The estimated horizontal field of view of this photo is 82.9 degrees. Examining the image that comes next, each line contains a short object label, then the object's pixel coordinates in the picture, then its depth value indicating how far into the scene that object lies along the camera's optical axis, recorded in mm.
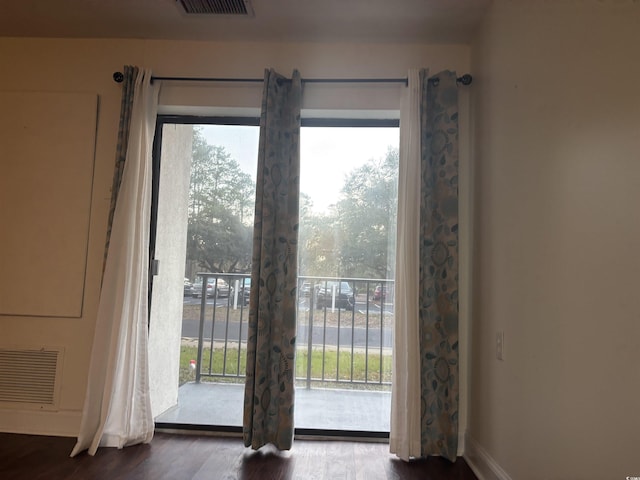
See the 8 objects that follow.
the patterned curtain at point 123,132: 2221
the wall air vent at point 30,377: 2244
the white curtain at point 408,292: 1988
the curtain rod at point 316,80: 2215
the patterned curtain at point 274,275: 2059
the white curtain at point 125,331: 2066
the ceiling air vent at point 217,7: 2002
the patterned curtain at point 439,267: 2041
